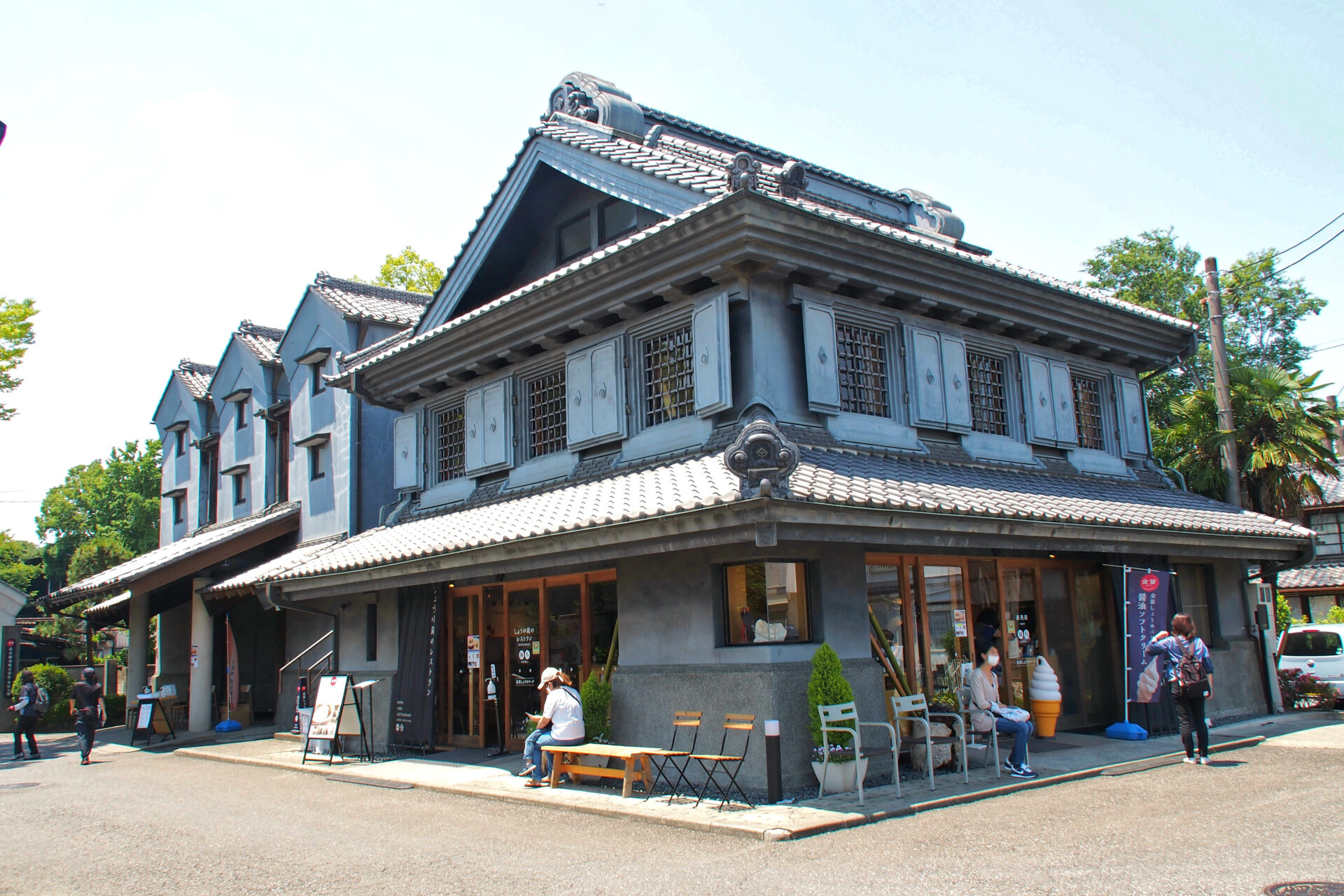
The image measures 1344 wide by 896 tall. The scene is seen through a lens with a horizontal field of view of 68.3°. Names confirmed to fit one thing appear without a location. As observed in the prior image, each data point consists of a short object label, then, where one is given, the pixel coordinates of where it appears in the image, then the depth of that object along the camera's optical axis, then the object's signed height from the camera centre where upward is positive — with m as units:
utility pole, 18.23 +3.99
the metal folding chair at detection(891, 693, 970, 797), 10.38 -1.11
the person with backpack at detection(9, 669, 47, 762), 18.67 -1.37
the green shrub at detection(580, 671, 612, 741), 12.06 -1.09
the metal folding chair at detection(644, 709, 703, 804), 10.46 -1.48
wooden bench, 10.46 -1.59
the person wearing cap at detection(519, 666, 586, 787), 11.52 -1.16
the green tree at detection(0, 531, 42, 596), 60.19 +4.34
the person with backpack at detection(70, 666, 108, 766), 17.30 -1.28
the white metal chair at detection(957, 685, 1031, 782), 11.15 -1.16
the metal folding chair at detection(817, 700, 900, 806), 9.84 -1.11
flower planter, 9.92 -1.65
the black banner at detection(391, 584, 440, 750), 15.10 -0.70
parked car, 18.16 -1.05
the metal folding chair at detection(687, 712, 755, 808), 9.81 -1.47
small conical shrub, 10.08 -0.76
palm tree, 20.70 +3.40
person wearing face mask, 10.59 -1.16
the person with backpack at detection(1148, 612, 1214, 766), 11.23 -0.97
